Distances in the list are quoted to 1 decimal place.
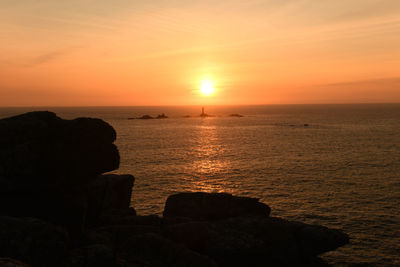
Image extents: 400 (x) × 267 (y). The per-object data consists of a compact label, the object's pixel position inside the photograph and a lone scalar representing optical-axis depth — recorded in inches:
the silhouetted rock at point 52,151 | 705.6
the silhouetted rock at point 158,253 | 673.0
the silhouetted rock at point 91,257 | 546.9
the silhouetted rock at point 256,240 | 776.3
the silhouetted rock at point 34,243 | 535.2
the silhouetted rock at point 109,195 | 1010.1
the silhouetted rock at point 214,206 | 1036.5
